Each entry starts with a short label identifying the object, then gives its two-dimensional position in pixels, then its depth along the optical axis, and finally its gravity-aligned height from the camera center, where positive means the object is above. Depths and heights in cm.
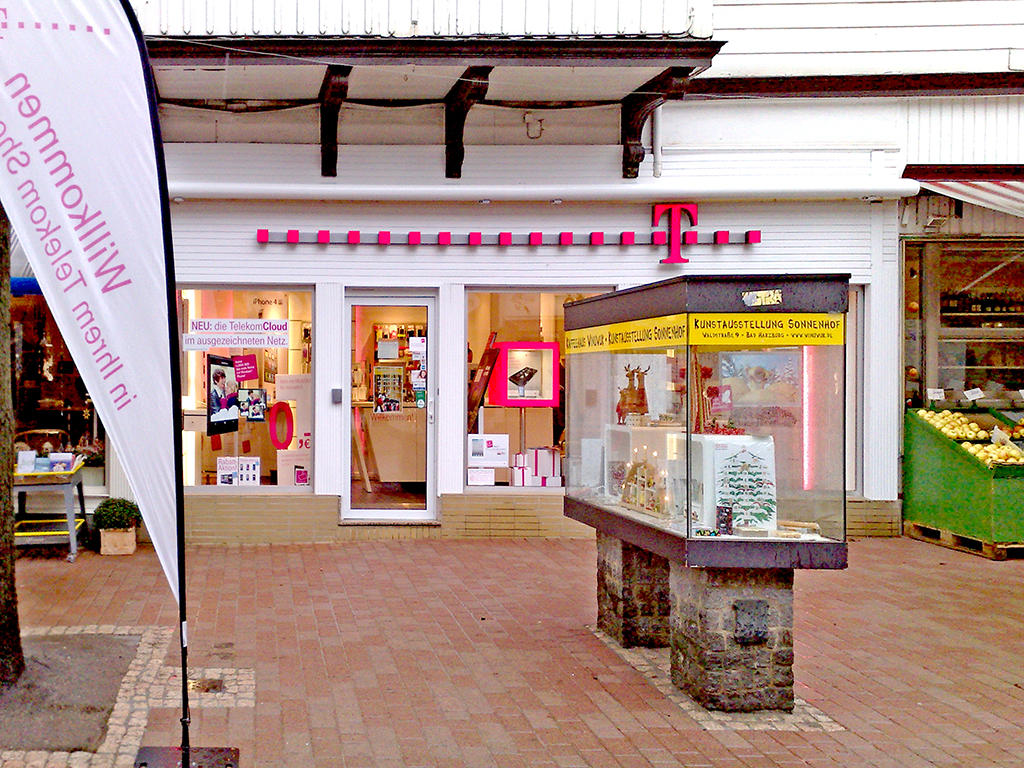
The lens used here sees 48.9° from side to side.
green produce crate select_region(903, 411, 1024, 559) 1071 -109
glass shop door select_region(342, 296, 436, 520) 1174 -25
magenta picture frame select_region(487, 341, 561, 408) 1188 +18
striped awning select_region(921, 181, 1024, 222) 1105 +191
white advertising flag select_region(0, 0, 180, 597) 441 +72
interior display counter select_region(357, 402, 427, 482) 1182 -59
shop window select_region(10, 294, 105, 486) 1130 -5
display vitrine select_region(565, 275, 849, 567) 595 -18
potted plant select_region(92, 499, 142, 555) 1059 -130
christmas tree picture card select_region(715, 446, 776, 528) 613 -55
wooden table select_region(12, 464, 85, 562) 1027 -101
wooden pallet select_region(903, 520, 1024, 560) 1078 -156
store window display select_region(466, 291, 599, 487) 1181 +0
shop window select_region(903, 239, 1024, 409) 1208 +70
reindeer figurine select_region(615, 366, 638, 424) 734 -7
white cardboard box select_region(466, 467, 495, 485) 1179 -92
